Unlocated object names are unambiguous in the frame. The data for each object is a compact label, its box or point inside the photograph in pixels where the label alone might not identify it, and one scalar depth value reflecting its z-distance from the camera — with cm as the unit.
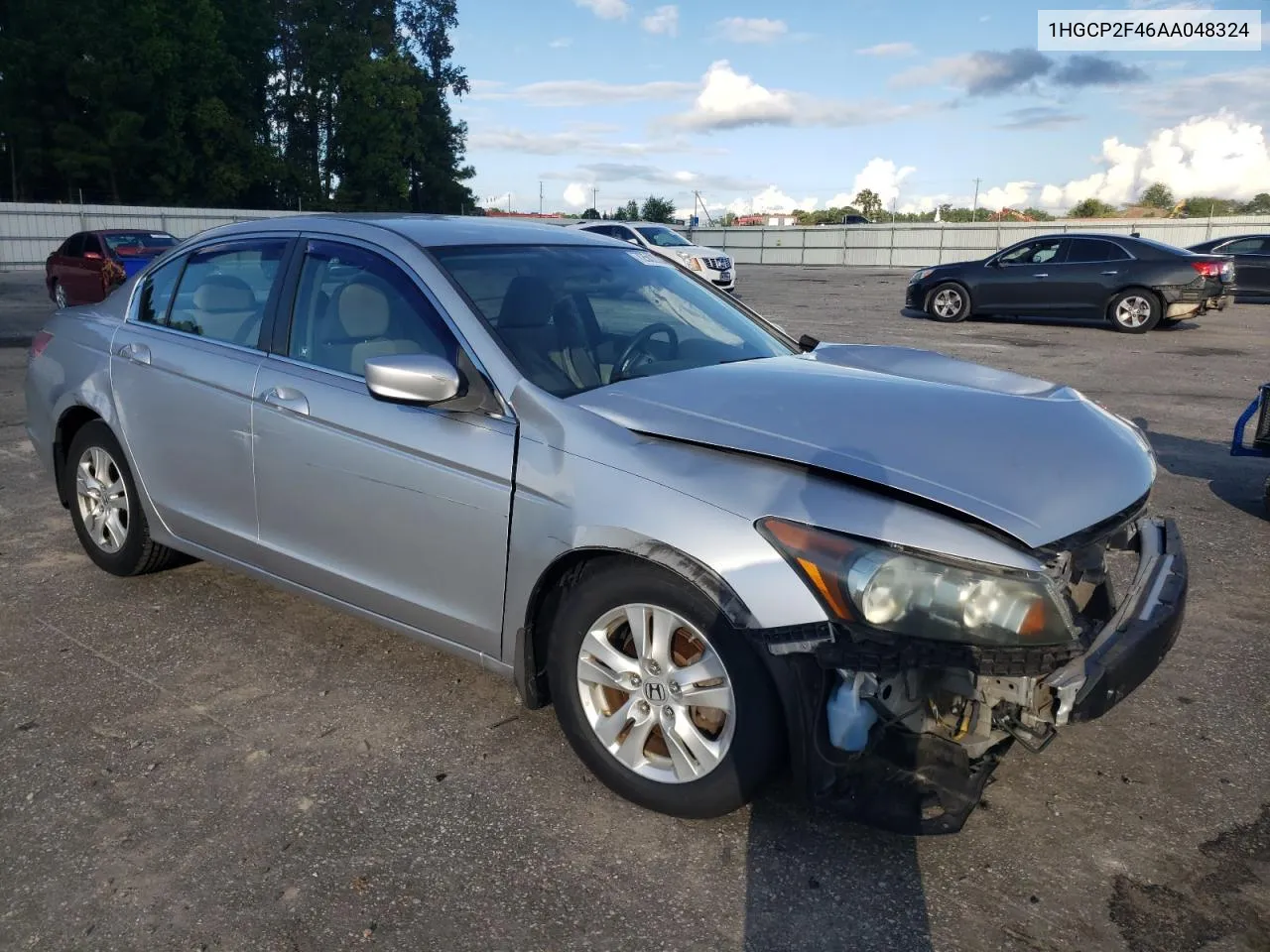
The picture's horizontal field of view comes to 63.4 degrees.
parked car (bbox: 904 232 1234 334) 1569
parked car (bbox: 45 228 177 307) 1759
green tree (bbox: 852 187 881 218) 9844
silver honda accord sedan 251
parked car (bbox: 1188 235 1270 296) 2077
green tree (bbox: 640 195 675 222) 7075
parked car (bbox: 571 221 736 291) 2189
